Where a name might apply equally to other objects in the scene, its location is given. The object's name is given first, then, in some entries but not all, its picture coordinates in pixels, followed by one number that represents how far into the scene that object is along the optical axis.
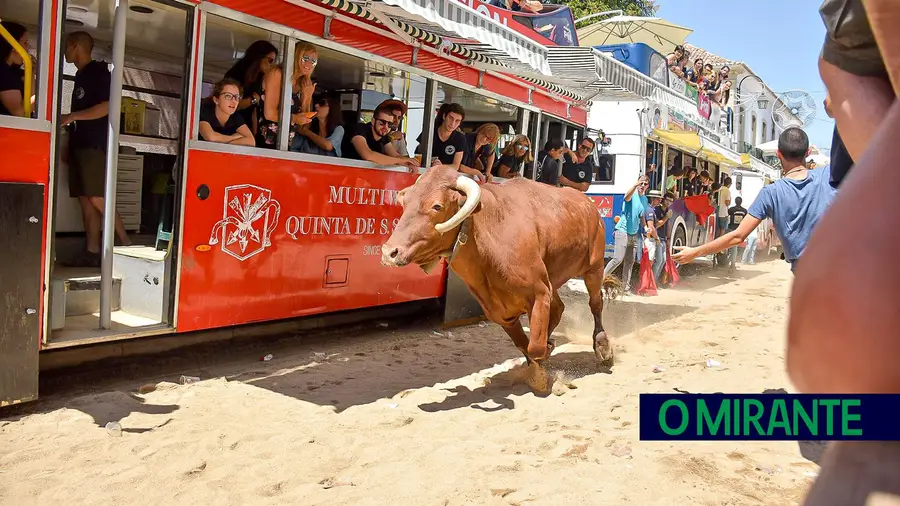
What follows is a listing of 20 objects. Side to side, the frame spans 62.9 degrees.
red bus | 4.43
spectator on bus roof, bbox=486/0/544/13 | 11.26
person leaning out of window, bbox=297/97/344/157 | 6.67
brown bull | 5.31
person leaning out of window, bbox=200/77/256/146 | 5.80
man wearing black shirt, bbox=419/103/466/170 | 8.20
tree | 28.52
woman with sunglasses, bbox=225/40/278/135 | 6.21
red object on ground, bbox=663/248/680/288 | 13.34
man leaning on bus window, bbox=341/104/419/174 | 7.21
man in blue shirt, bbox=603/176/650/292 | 12.27
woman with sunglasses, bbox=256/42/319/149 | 6.20
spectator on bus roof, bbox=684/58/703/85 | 24.40
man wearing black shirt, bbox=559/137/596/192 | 10.73
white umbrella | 21.94
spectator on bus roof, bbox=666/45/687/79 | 22.26
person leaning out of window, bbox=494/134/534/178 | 9.27
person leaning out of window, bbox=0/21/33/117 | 4.46
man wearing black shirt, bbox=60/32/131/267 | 5.66
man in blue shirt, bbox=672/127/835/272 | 4.78
